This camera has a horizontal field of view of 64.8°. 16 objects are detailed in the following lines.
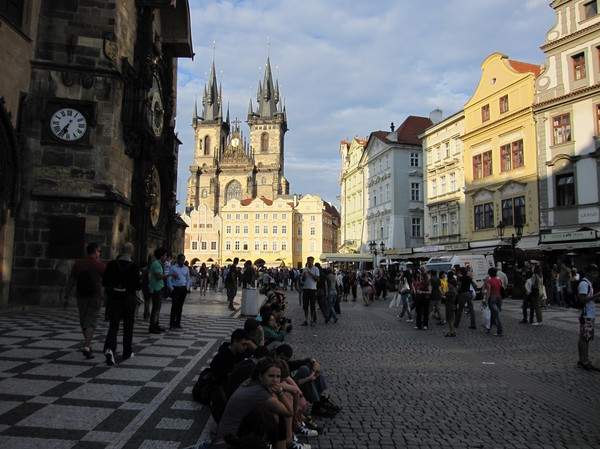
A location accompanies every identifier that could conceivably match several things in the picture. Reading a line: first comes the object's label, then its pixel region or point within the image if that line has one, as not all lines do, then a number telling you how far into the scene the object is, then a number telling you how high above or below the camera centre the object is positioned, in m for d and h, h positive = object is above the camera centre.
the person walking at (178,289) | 11.09 -0.56
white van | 25.34 +0.33
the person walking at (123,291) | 7.21 -0.41
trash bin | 15.30 -1.16
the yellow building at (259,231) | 92.12 +6.92
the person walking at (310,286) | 13.32 -0.54
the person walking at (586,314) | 7.69 -0.70
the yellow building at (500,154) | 30.62 +8.19
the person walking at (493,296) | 11.77 -0.68
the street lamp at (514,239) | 22.30 +1.72
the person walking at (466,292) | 12.86 -0.63
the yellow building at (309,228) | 95.94 +7.91
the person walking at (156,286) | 10.37 -0.47
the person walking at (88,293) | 7.31 -0.46
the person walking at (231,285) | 17.71 -0.73
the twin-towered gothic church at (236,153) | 109.56 +27.27
